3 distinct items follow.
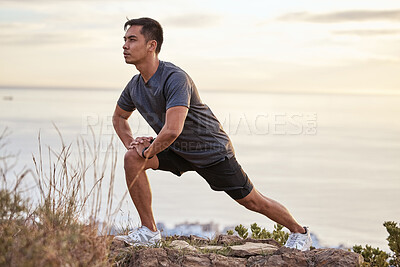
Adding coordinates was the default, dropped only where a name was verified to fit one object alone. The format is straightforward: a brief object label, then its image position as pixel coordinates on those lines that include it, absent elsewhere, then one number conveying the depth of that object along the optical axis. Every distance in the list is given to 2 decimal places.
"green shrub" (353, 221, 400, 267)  5.33
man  4.97
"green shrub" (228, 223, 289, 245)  6.01
